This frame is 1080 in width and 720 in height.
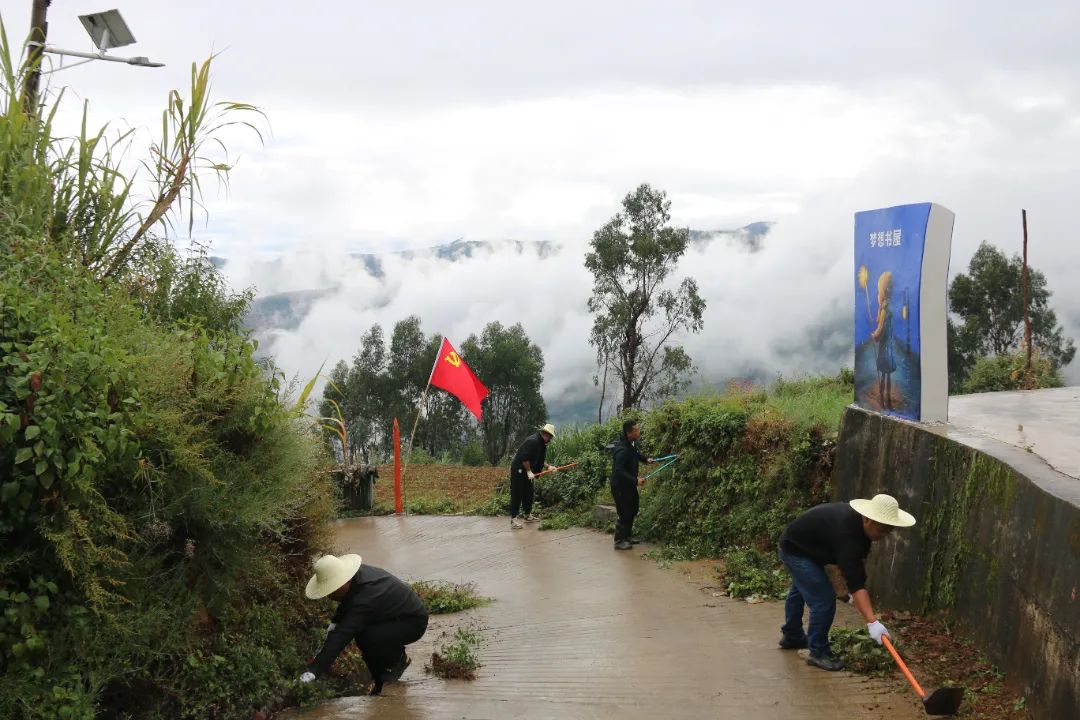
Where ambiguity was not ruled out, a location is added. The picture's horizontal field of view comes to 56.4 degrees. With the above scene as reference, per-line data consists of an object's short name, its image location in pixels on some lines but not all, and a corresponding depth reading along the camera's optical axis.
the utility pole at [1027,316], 17.14
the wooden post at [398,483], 17.48
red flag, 18.78
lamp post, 9.79
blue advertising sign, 9.36
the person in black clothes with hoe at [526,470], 15.75
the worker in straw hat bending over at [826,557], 7.40
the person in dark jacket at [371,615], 7.38
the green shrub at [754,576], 10.30
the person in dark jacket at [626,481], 13.15
